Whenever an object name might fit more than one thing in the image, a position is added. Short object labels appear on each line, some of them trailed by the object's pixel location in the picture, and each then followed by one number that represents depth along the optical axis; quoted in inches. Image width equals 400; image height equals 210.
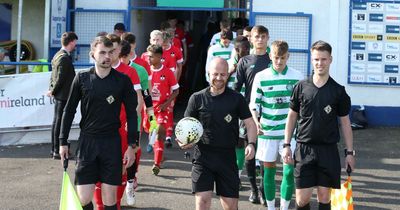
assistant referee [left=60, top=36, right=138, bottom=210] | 516.7
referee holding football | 511.8
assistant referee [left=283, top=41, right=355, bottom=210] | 525.3
